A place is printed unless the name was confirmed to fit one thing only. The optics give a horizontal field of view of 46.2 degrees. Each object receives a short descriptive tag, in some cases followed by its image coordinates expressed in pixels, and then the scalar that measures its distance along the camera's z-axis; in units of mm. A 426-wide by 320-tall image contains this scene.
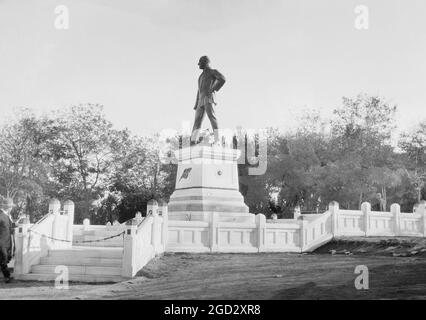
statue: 21406
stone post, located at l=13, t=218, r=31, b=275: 13797
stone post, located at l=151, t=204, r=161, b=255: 14906
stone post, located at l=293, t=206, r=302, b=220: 25572
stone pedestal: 19406
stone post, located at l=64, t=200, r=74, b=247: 16516
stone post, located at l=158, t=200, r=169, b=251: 15938
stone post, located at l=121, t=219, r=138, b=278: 12875
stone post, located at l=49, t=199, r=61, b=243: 15781
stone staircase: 13203
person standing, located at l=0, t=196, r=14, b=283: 12922
